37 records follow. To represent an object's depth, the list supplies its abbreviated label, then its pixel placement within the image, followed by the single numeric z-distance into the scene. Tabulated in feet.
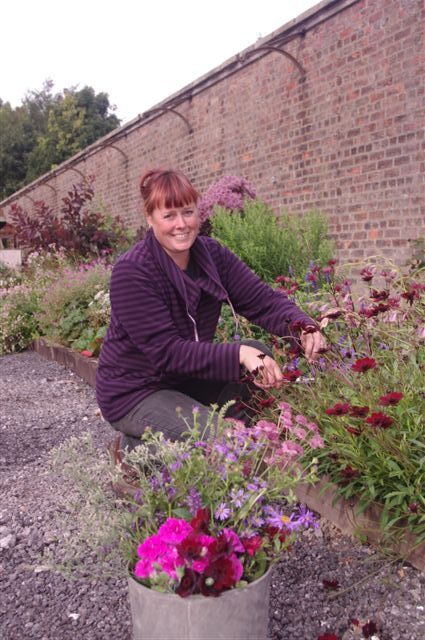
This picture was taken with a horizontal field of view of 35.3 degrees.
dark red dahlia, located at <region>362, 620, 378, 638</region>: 5.76
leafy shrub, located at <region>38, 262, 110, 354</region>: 21.22
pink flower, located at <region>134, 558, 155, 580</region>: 4.95
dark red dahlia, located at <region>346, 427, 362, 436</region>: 6.72
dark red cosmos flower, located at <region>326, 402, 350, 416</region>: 6.11
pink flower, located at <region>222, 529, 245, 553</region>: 4.99
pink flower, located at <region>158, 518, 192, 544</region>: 5.00
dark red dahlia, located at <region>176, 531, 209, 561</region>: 4.75
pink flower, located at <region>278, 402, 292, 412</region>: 7.23
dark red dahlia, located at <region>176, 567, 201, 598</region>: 4.77
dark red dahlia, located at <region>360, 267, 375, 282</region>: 9.48
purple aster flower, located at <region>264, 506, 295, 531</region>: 5.43
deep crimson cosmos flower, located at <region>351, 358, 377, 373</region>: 6.21
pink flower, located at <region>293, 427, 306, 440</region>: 6.47
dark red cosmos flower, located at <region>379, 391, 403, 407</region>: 5.90
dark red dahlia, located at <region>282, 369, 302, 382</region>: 7.07
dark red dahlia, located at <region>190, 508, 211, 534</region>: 4.98
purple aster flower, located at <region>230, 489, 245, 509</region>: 5.46
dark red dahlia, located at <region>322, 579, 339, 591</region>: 6.58
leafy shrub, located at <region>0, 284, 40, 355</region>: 26.43
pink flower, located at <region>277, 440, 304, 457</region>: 6.26
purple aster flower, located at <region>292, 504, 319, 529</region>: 5.46
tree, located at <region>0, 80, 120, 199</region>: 135.13
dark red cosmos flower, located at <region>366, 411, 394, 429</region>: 5.78
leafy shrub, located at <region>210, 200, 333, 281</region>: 20.36
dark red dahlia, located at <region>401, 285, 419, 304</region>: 8.36
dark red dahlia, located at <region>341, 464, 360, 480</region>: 7.29
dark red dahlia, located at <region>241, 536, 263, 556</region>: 5.18
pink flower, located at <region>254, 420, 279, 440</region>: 6.53
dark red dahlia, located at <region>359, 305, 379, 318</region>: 8.10
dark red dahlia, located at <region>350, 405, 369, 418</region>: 6.14
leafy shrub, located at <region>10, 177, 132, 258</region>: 32.01
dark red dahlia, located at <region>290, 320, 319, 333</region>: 7.91
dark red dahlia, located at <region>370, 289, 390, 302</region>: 8.68
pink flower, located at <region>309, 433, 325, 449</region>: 6.53
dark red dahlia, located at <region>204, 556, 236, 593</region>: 4.78
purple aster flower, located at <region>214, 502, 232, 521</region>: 5.37
